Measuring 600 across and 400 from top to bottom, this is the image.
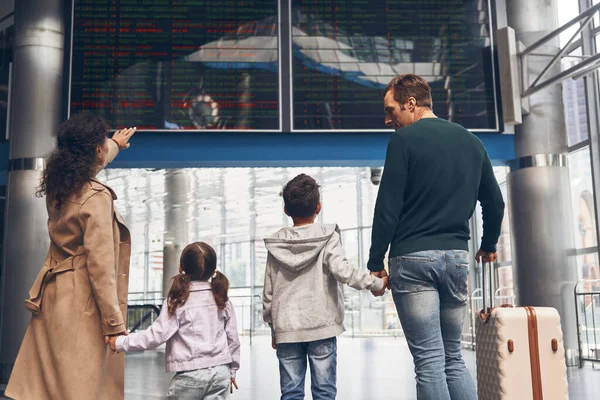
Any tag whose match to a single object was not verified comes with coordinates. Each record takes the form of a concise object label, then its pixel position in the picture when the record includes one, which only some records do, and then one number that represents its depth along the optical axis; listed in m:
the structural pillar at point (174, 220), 14.42
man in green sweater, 2.70
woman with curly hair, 2.69
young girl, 3.18
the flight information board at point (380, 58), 7.33
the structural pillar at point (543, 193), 7.80
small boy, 3.27
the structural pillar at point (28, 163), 7.35
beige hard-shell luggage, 2.88
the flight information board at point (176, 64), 7.17
